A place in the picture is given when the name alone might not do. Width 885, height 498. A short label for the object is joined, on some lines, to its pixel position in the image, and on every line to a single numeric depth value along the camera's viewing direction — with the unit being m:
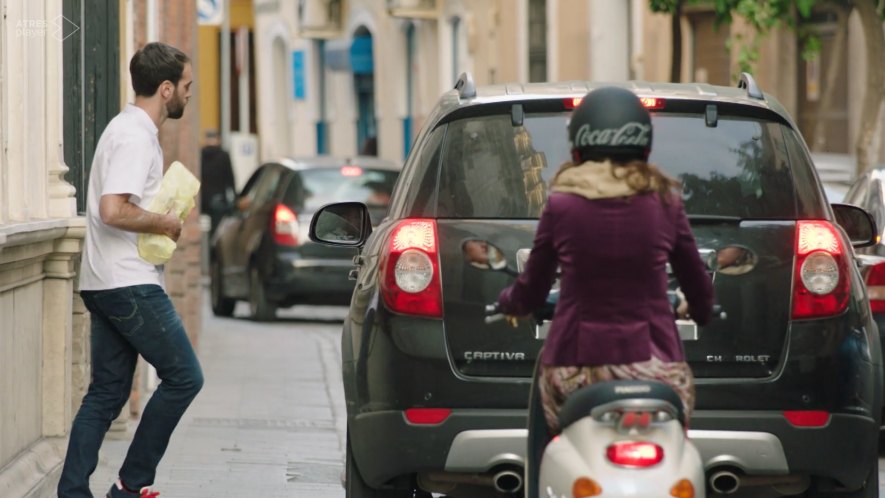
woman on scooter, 10.22
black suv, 13.54
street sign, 44.75
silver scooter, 9.84
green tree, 35.37
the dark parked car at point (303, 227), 39.91
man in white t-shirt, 14.76
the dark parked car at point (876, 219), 20.47
